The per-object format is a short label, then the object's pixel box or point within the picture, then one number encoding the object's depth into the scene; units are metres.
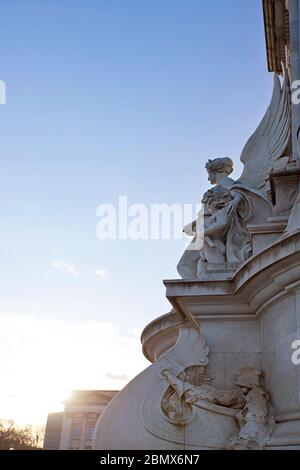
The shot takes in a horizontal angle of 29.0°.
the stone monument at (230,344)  7.43
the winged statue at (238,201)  9.88
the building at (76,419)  50.16
